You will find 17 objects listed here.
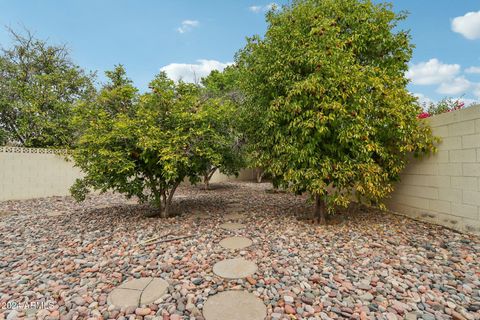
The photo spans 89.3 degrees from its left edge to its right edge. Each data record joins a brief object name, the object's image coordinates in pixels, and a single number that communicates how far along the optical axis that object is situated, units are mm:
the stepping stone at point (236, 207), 5438
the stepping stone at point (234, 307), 1821
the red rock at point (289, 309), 1871
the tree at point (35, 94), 8391
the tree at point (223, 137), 4156
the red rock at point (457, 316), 1785
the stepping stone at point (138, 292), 2008
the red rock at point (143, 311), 1867
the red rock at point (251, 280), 2262
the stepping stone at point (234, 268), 2420
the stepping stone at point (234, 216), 4614
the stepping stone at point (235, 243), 3183
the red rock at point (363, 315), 1798
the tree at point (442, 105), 7432
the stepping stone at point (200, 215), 4688
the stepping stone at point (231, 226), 3955
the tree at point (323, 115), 3457
